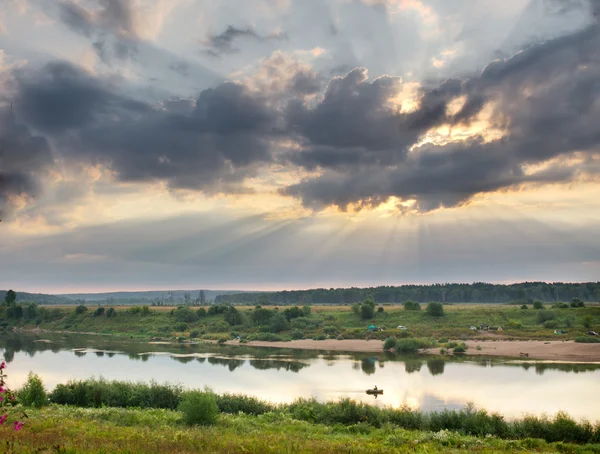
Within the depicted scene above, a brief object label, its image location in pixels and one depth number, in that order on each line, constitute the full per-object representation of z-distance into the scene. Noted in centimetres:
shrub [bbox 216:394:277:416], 2638
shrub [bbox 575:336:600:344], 6788
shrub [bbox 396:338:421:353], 6856
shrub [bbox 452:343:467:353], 6606
